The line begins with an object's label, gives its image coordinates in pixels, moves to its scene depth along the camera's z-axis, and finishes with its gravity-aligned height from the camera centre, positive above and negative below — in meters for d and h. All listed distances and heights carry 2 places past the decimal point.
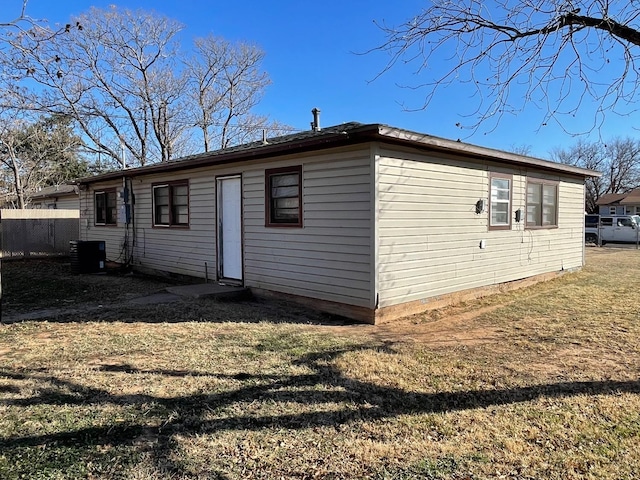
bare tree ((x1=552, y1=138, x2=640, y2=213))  43.59 +5.76
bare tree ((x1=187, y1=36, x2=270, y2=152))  27.31 +8.68
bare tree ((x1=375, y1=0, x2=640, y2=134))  3.87 +1.78
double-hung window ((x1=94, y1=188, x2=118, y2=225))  12.73 +0.44
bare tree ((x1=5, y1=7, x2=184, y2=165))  21.47 +7.56
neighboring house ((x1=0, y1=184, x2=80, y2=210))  19.98 +1.16
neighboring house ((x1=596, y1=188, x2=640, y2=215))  38.50 +1.71
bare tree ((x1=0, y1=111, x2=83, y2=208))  24.12 +4.07
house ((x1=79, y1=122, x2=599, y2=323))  6.52 +0.07
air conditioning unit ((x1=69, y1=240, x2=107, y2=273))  11.52 -0.89
